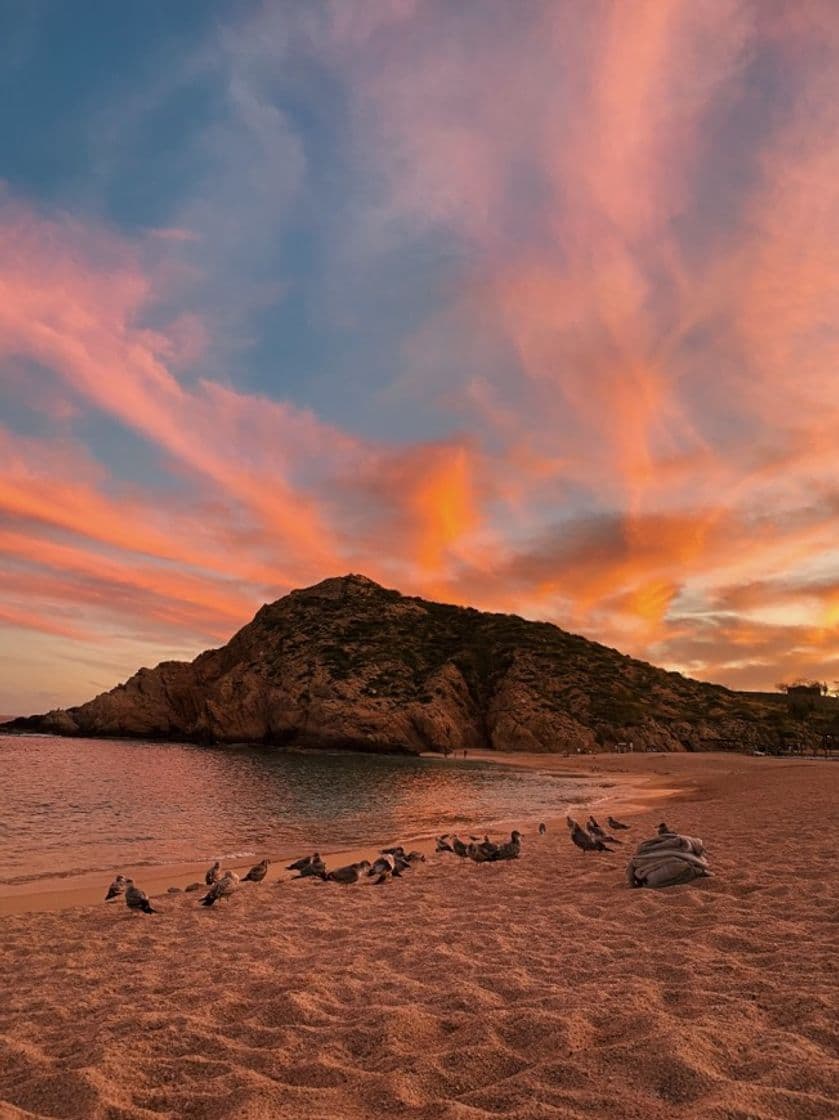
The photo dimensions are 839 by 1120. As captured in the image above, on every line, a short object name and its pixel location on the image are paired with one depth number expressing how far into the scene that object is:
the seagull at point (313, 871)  15.77
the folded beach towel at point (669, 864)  11.16
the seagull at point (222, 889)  13.02
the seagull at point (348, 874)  14.93
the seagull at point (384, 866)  15.42
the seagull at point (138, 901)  12.67
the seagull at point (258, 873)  15.34
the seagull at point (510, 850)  16.83
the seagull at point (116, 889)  14.04
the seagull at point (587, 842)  16.72
